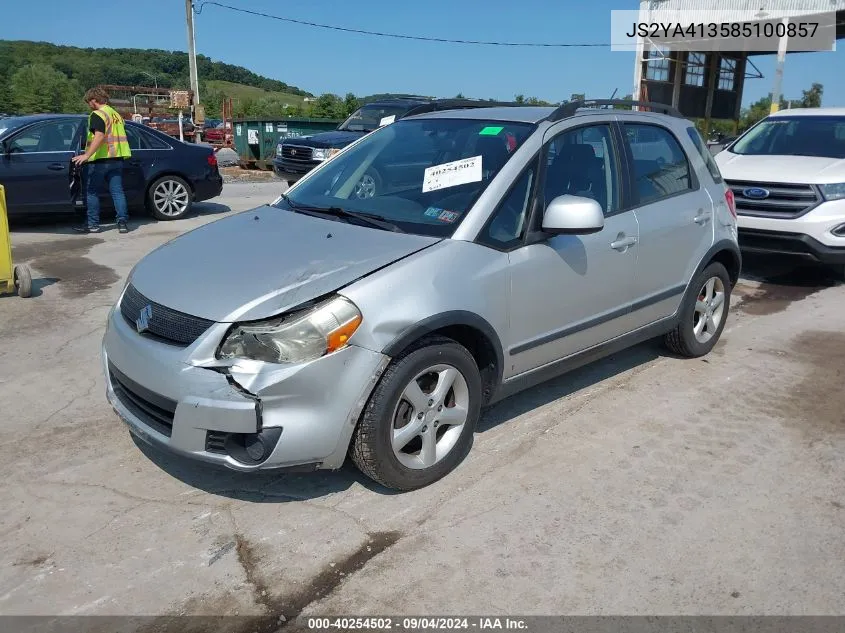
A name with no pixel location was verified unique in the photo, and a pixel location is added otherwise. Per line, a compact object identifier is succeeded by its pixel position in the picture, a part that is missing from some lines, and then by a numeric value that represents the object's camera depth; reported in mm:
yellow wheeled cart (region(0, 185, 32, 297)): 6402
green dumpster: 18453
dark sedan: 9172
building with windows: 21812
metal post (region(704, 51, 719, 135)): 27609
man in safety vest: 8906
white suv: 7242
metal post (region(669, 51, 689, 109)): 25584
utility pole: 27719
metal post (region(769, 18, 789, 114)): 19891
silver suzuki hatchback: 3018
